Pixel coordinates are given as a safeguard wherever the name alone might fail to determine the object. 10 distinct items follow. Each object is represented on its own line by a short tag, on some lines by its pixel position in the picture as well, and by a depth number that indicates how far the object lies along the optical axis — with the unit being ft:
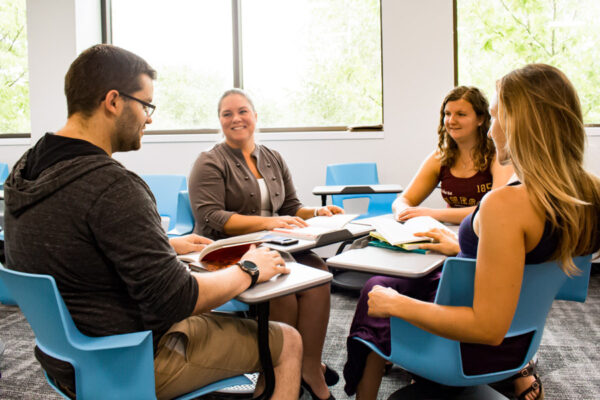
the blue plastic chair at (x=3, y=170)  13.85
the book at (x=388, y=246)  4.86
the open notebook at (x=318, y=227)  5.59
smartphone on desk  5.18
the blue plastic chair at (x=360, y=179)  10.96
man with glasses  3.22
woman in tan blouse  6.15
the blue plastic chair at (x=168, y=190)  9.62
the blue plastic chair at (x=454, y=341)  3.67
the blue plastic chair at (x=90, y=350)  3.06
